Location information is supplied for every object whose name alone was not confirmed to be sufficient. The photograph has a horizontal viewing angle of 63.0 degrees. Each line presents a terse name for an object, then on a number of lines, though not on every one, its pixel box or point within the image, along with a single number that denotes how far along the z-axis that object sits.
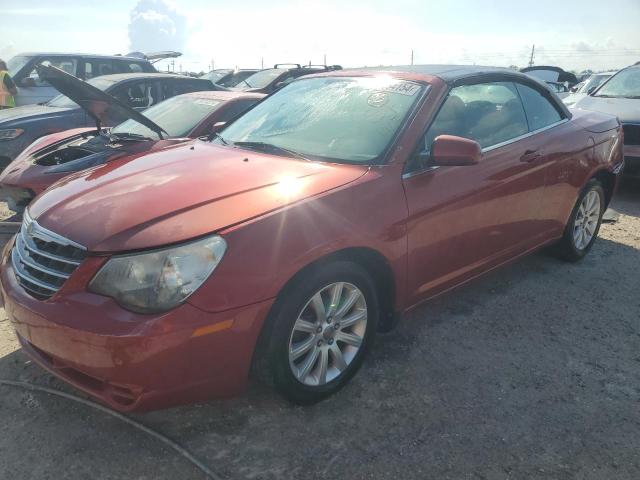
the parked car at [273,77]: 9.80
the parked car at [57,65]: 8.38
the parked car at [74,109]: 6.06
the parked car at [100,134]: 4.33
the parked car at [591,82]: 11.65
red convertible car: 2.00
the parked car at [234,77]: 14.63
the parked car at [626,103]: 6.34
